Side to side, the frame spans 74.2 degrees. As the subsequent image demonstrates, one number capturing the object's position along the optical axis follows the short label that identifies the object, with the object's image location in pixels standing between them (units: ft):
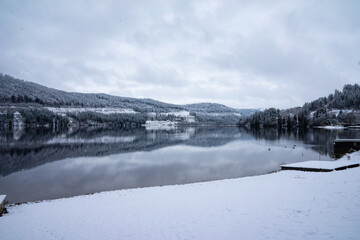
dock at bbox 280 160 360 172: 85.74
